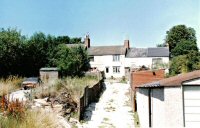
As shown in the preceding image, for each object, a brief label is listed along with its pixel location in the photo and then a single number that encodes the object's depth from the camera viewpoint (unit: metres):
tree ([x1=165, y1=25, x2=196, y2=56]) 54.25
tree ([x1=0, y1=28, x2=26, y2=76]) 23.49
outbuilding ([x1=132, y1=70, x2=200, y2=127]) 8.52
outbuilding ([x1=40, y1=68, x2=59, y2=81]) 21.37
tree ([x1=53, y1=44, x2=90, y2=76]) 29.01
